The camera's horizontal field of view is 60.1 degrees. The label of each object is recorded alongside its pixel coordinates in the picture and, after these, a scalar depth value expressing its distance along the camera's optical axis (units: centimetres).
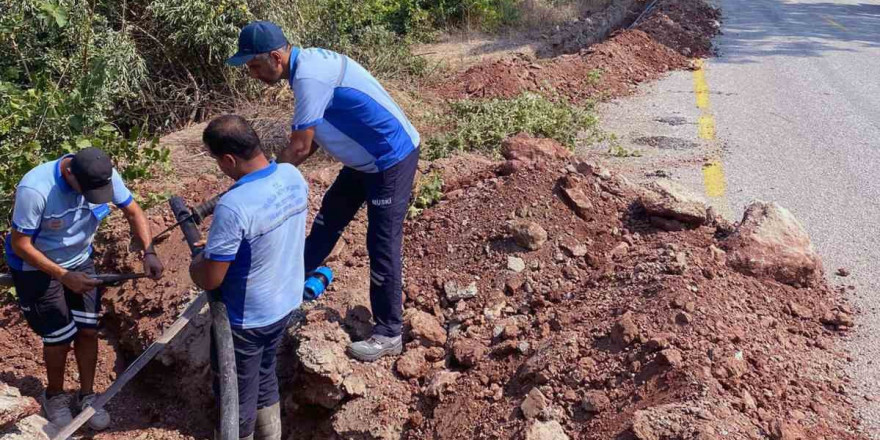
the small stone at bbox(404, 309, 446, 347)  436
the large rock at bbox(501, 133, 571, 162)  560
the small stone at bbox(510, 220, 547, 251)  466
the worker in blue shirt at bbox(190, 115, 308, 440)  301
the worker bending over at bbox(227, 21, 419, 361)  361
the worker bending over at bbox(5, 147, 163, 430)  377
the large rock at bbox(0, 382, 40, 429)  360
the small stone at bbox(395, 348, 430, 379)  422
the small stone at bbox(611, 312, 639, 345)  371
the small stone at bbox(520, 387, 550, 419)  359
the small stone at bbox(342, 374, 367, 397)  415
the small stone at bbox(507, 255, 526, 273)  461
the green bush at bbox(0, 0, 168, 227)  575
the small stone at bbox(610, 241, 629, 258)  457
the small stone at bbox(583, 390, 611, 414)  350
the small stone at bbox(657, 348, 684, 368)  346
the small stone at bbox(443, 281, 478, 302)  457
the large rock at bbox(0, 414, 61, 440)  384
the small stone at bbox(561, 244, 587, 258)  462
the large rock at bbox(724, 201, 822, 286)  428
